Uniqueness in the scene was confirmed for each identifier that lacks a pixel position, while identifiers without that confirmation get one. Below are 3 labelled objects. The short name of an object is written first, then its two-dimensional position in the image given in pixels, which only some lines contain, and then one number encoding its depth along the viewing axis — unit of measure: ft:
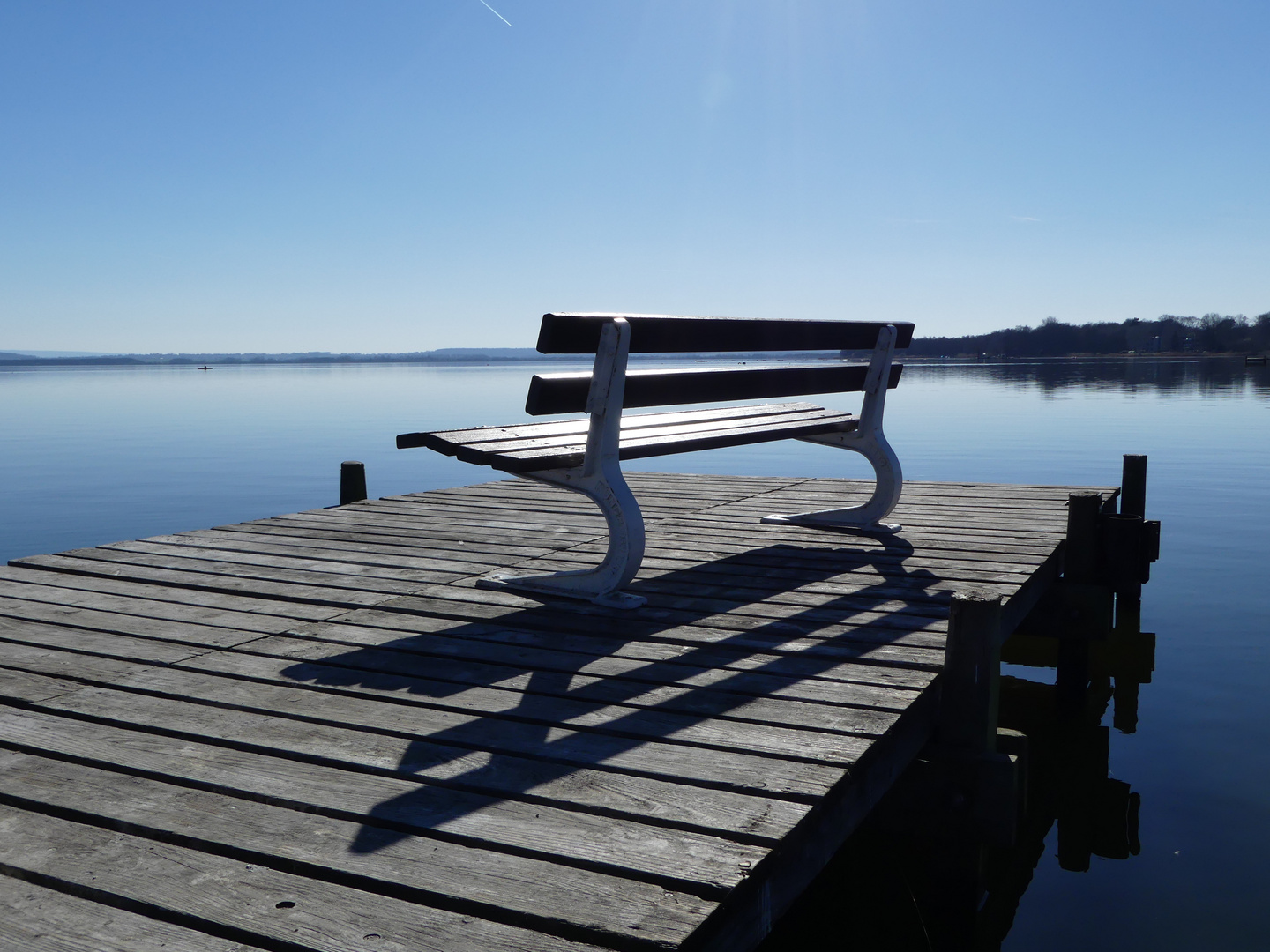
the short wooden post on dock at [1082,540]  18.52
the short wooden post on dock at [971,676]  9.73
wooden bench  12.90
